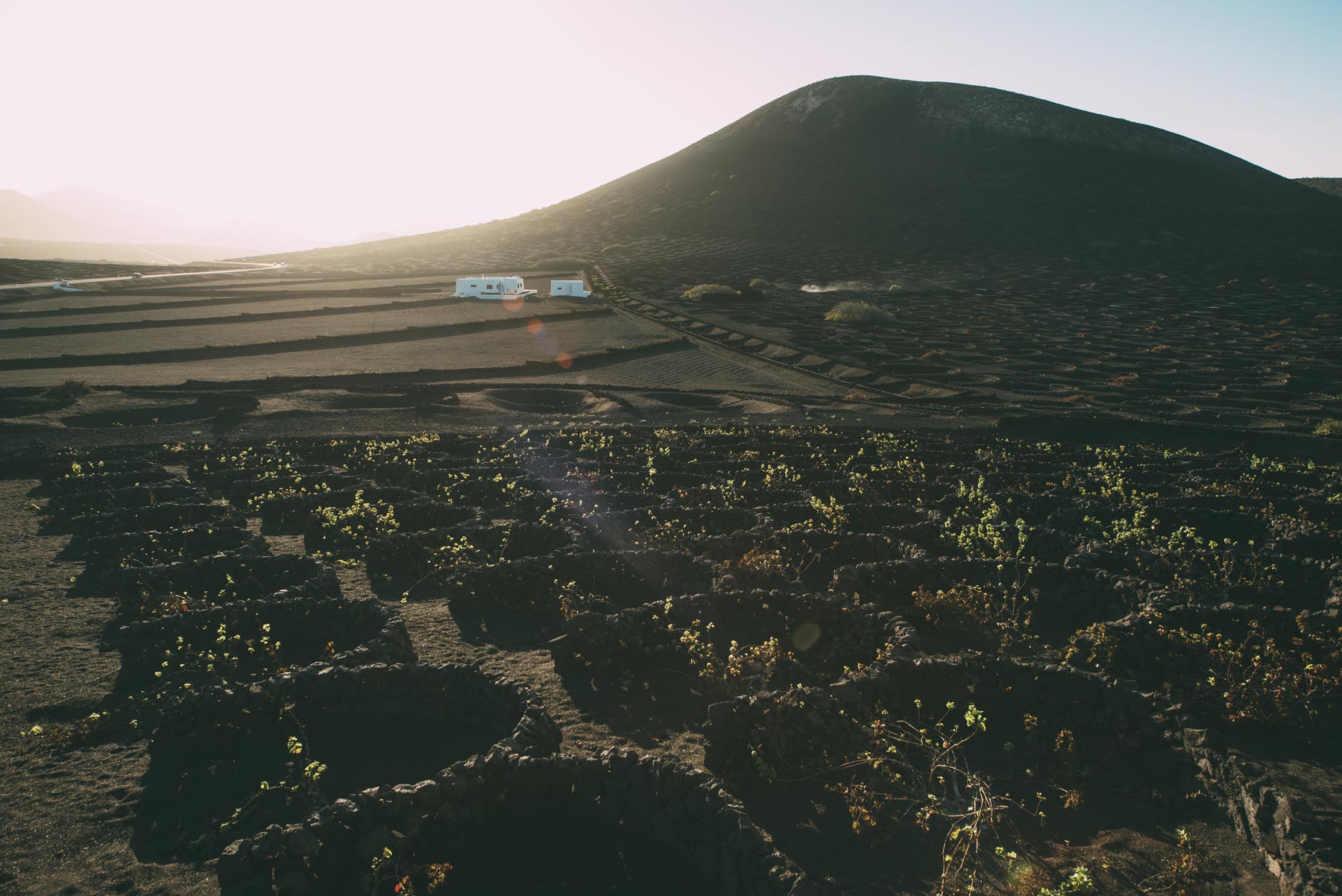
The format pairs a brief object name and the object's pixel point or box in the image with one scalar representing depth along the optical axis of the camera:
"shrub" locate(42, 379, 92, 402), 29.25
